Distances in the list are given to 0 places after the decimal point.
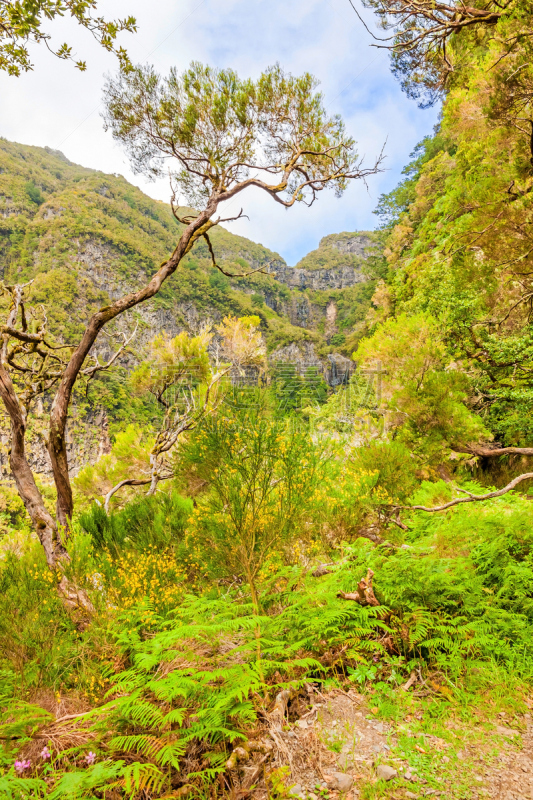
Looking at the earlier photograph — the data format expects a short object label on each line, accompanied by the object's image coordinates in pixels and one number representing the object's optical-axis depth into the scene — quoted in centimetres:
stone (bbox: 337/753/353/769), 150
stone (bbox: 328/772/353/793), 139
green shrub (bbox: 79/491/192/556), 477
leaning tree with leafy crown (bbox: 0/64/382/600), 488
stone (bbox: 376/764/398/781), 139
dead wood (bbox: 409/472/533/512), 319
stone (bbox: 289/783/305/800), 138
